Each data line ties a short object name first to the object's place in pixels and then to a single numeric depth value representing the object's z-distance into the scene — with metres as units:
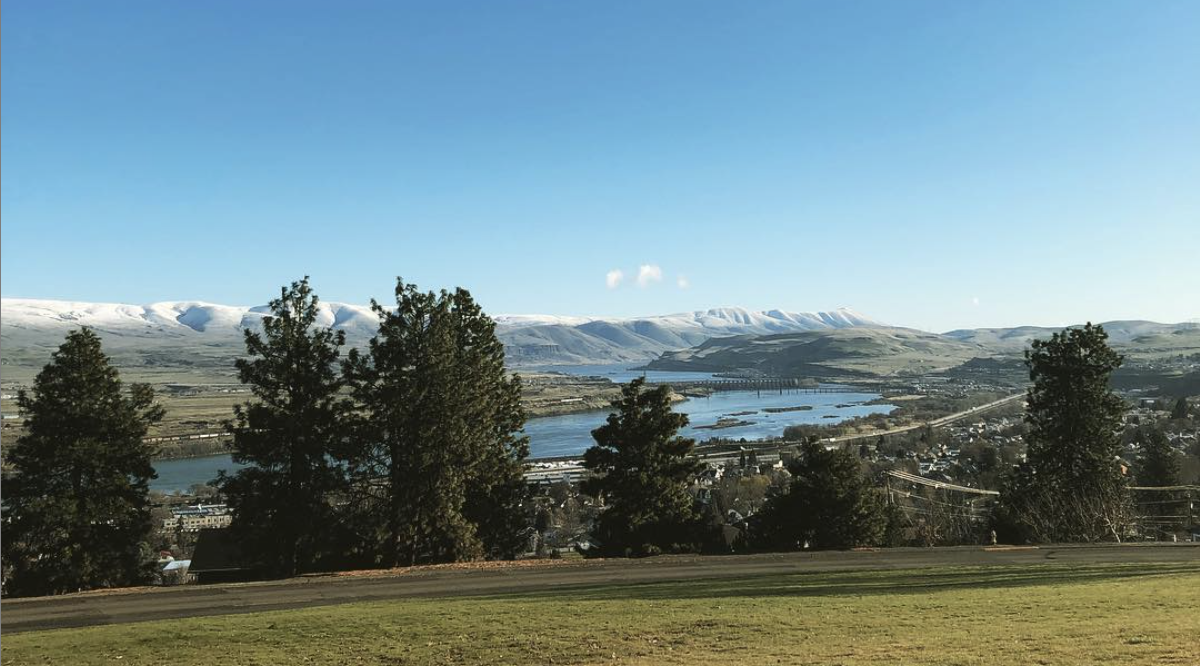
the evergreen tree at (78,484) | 23.70
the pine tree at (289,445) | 26.03
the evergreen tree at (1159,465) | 41.97
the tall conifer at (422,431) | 27.44
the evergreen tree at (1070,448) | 31.84
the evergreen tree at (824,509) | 31.19
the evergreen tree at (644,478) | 30.52
